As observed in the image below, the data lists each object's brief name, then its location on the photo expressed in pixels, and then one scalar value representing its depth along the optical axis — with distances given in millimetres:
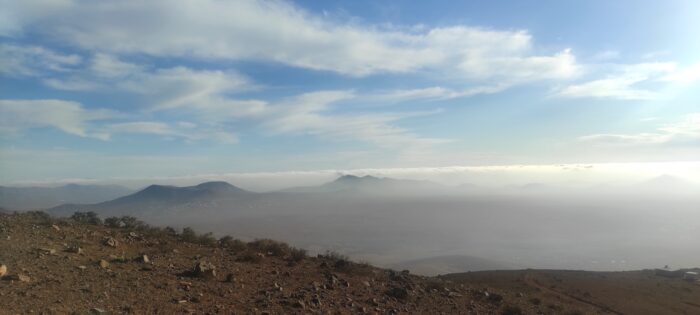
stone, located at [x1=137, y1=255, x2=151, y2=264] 12506
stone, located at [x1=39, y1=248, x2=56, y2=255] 11586
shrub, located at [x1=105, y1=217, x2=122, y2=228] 19875
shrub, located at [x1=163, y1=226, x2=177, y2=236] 20250
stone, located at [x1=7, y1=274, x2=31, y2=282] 9203
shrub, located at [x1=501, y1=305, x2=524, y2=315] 14292
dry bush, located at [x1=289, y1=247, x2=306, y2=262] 17483
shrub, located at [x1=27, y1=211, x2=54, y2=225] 16078
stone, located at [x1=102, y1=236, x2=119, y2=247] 14039
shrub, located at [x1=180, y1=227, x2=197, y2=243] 18817
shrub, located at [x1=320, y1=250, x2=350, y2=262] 19117
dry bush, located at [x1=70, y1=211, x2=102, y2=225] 20172
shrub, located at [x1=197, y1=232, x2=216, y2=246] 18923
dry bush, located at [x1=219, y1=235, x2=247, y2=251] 18375
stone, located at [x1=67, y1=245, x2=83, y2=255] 12289
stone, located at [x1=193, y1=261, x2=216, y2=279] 12055
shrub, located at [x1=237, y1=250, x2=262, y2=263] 15719
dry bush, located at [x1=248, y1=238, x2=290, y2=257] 18516
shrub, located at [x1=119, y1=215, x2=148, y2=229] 20214
